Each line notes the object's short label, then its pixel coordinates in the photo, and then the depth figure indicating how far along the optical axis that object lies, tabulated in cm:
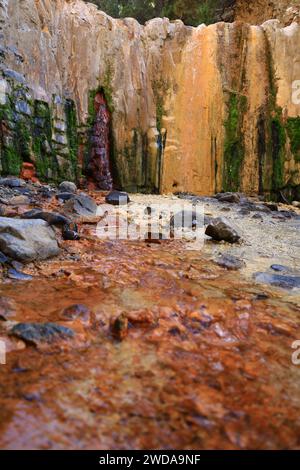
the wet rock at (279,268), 280
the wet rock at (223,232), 360
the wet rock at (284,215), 550
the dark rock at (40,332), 144
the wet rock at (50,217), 325
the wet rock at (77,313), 165
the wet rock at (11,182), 500
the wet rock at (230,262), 280
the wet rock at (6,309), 162
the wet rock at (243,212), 544
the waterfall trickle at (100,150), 709
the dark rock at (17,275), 218
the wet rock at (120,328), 154
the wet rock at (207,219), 458
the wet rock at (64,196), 480
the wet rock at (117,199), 549
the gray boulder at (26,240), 238
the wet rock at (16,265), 230
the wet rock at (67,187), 588
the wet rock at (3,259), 229
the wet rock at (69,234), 316
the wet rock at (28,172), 584
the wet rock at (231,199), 673
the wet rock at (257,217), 516
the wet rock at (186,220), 435
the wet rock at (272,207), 622
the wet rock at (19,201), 406
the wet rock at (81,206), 431
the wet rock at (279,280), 241
